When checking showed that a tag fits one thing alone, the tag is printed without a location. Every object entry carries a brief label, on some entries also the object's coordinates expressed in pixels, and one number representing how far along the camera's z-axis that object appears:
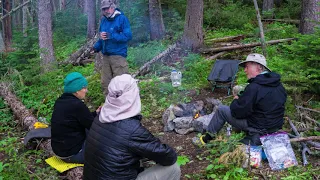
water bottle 7.90
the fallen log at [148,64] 9.04
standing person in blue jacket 6.51
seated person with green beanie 4.12
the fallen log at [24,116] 4.23
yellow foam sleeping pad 4.29
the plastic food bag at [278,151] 4.26
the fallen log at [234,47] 10.10
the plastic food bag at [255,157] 4.32
